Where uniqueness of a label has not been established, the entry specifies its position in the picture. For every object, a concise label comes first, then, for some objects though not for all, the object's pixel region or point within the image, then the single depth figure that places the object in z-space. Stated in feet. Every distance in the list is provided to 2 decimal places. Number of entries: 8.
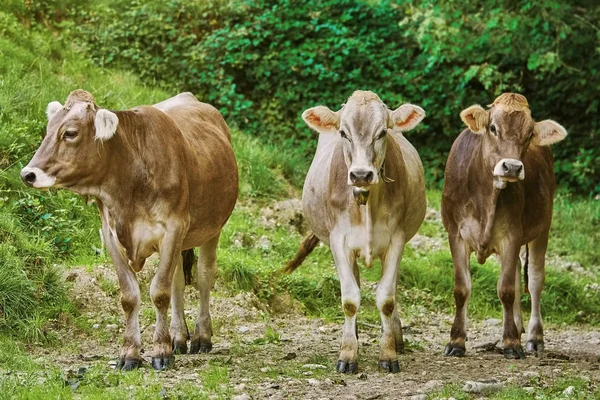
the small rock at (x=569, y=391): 46.50
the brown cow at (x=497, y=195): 59.26
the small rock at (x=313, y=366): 53.57
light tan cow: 52.70
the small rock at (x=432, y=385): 47.41
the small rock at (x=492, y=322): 76.84
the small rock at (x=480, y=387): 47.01
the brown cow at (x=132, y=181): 51.31
